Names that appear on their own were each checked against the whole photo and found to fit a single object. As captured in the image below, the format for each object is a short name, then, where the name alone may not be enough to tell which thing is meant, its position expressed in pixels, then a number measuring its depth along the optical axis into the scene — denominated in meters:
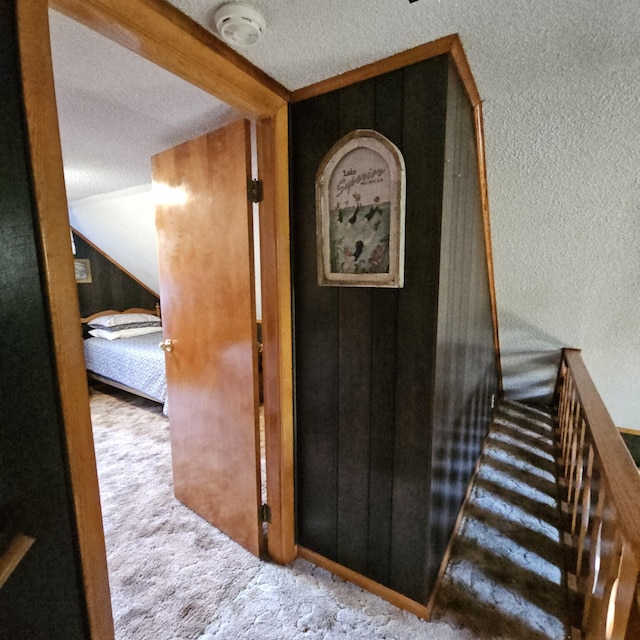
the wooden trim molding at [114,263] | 4.28
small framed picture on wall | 4.25
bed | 3.31
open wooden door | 1.53
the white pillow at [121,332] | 4.04
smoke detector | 0.91
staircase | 1.38
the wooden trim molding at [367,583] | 1.39
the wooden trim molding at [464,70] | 1.08
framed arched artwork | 1.20
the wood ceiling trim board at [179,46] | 0.85
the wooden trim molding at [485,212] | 1.51
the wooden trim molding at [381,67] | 1.07
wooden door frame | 0.71
